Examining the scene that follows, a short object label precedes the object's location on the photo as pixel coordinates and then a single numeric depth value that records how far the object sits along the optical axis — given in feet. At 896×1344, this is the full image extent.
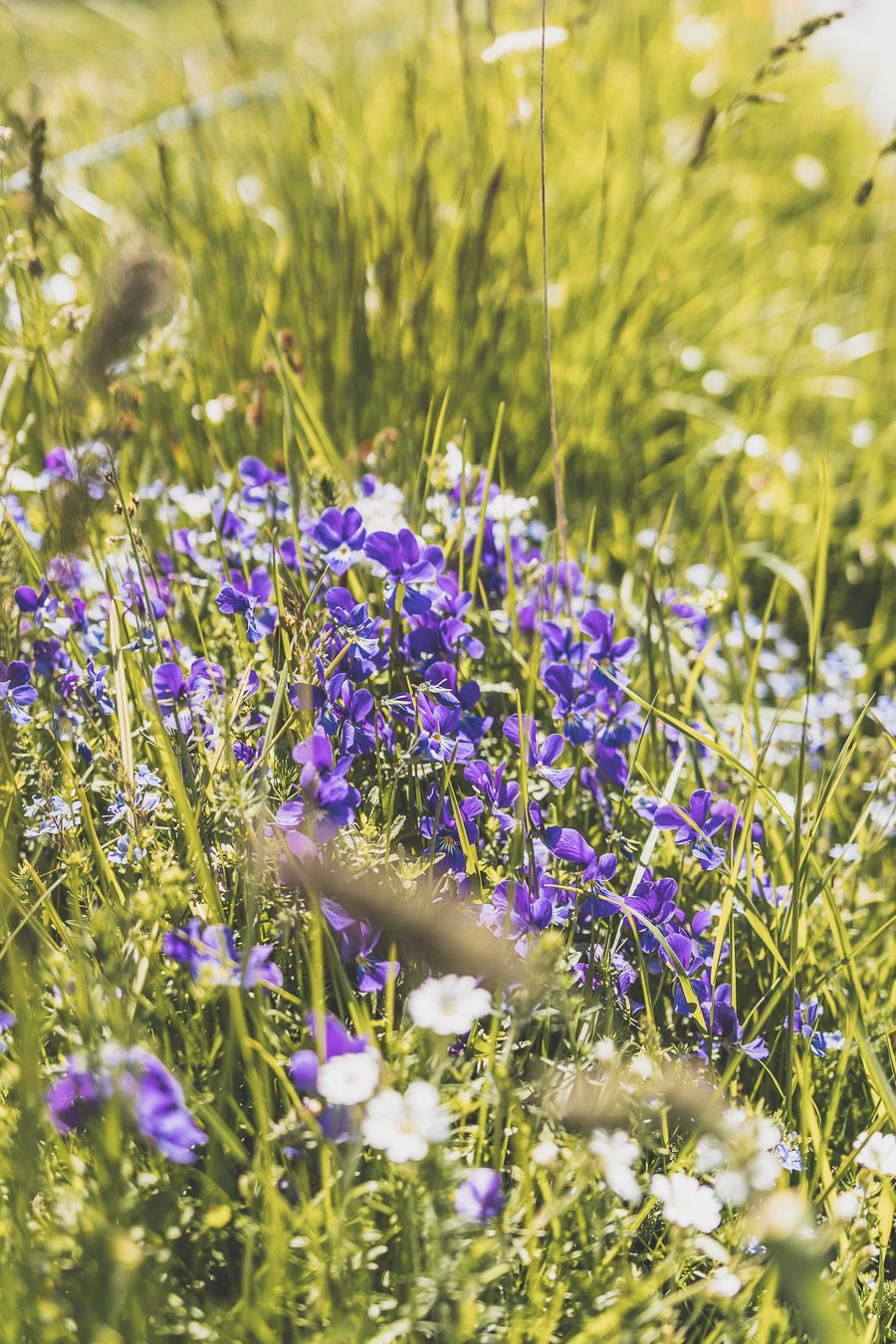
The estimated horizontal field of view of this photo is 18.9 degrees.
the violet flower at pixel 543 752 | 2.15
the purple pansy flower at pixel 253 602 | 2.18
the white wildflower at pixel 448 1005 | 1.87
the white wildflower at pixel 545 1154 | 1.87
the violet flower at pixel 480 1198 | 1.87
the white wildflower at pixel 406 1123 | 1.82
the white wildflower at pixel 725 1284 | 1.89
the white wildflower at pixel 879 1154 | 2.00
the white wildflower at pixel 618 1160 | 1.86
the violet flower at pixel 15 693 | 2.16
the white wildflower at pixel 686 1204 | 1.90
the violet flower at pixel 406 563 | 2.17
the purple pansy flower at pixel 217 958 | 1.90
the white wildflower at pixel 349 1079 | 1.84
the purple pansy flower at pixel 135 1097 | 1.82
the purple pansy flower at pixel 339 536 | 2.22
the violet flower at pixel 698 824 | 2.15
